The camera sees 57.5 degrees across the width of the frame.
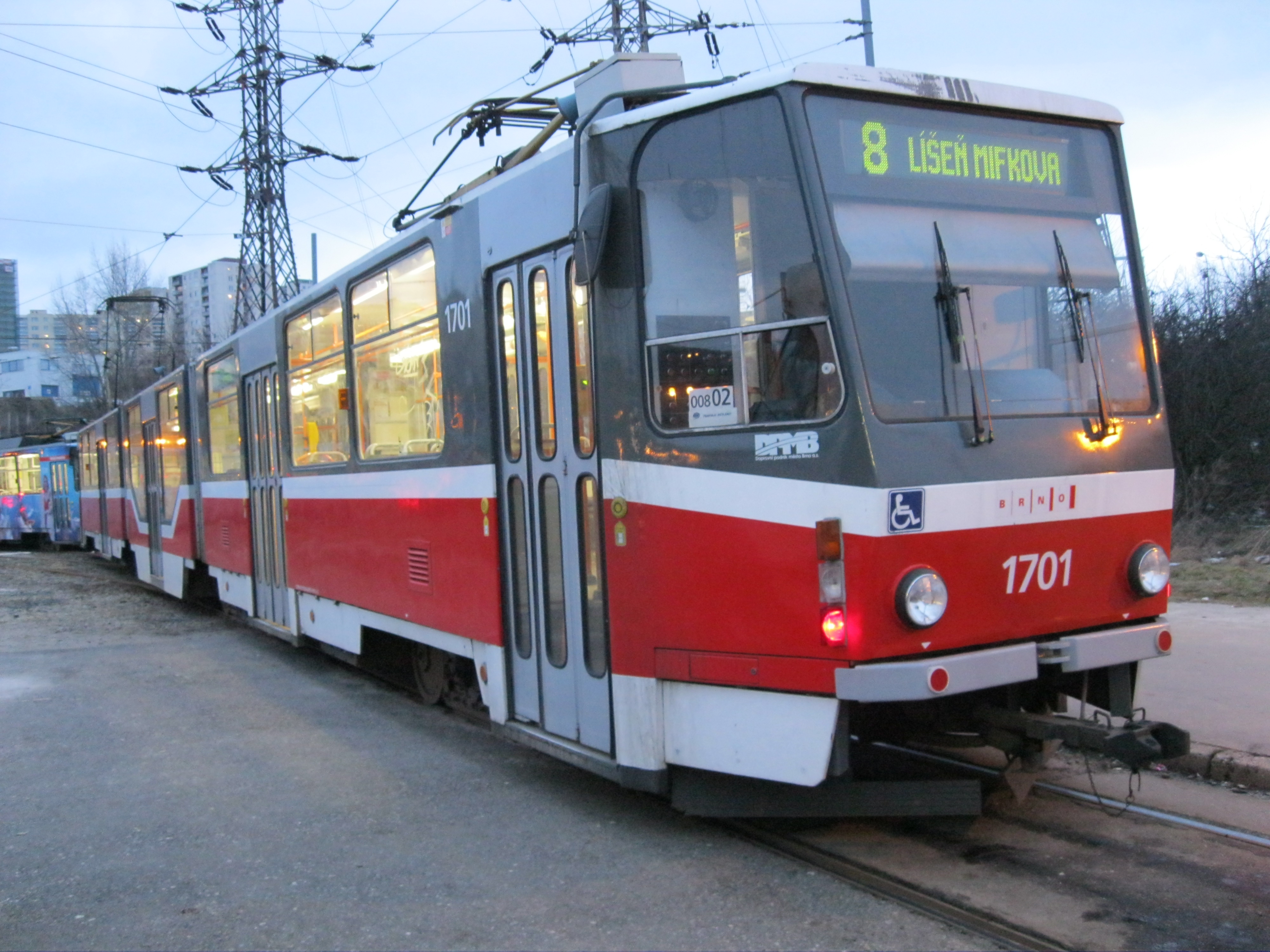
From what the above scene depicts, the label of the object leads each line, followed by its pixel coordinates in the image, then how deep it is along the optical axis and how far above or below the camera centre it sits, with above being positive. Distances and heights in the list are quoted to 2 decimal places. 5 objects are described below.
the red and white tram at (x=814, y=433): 4.46 +0.05
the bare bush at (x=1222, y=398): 16.09 +0.38
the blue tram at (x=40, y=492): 30.06 -0.23
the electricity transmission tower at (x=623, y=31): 19.94 +7.40
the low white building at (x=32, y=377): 88.62 +8.61
